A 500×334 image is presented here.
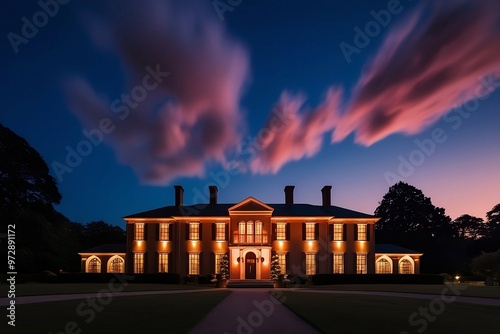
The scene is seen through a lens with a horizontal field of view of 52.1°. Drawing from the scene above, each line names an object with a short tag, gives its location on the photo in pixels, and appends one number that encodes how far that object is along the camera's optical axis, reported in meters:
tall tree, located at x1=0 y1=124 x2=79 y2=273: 43.09
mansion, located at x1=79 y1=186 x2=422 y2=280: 45.75
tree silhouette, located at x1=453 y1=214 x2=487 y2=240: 87.69
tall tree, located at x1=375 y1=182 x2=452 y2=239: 81.00
